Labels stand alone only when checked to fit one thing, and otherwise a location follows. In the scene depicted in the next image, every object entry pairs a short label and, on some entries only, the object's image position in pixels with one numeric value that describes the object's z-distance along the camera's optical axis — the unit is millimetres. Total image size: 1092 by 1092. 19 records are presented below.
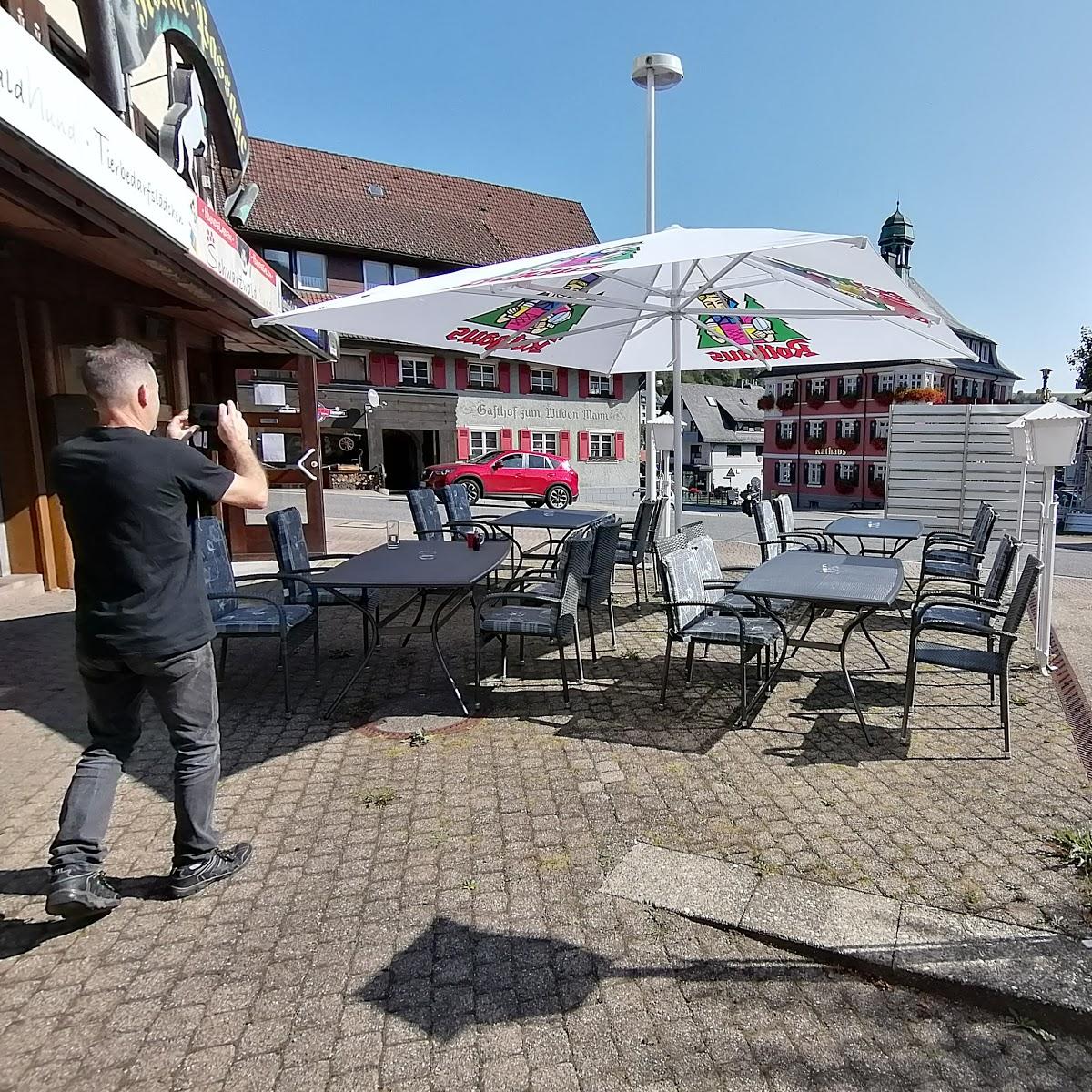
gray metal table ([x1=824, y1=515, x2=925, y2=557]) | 6934
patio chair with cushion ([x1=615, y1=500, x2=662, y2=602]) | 6883
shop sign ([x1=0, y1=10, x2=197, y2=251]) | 2693
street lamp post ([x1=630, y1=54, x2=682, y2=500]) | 7730
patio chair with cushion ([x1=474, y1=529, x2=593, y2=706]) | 4273
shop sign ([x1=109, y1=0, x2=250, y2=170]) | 5832
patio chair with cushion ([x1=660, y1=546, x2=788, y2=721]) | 4047
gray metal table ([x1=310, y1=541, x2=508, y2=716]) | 4016
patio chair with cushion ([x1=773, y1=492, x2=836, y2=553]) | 7000
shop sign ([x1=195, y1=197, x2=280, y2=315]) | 5223
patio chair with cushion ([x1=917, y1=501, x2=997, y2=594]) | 6371
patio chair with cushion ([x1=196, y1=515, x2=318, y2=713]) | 4207
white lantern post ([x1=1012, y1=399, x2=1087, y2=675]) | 4758
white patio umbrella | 3539
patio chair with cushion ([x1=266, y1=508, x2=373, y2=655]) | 4867
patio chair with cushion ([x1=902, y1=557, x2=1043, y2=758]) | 3627
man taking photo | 2242
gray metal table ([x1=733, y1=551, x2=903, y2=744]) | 3818
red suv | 21812
